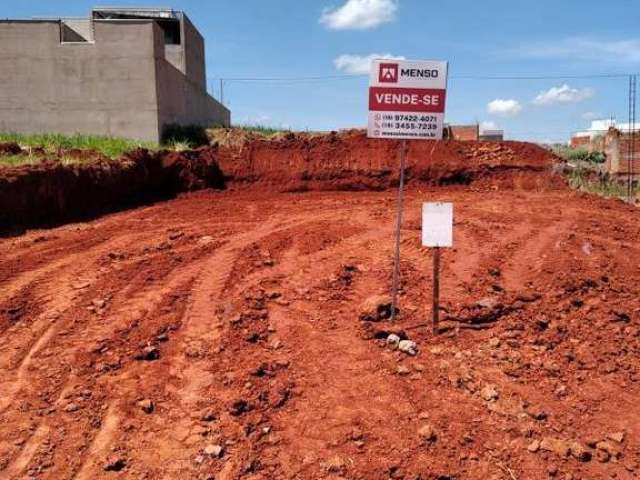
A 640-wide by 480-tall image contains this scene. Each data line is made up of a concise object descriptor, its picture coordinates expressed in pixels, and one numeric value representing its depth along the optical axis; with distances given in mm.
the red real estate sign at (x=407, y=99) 4223
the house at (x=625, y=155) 17438
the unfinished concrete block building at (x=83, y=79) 14000
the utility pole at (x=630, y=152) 17206
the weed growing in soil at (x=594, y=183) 14531
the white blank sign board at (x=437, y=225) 4305
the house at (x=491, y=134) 36031
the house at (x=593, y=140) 26858
